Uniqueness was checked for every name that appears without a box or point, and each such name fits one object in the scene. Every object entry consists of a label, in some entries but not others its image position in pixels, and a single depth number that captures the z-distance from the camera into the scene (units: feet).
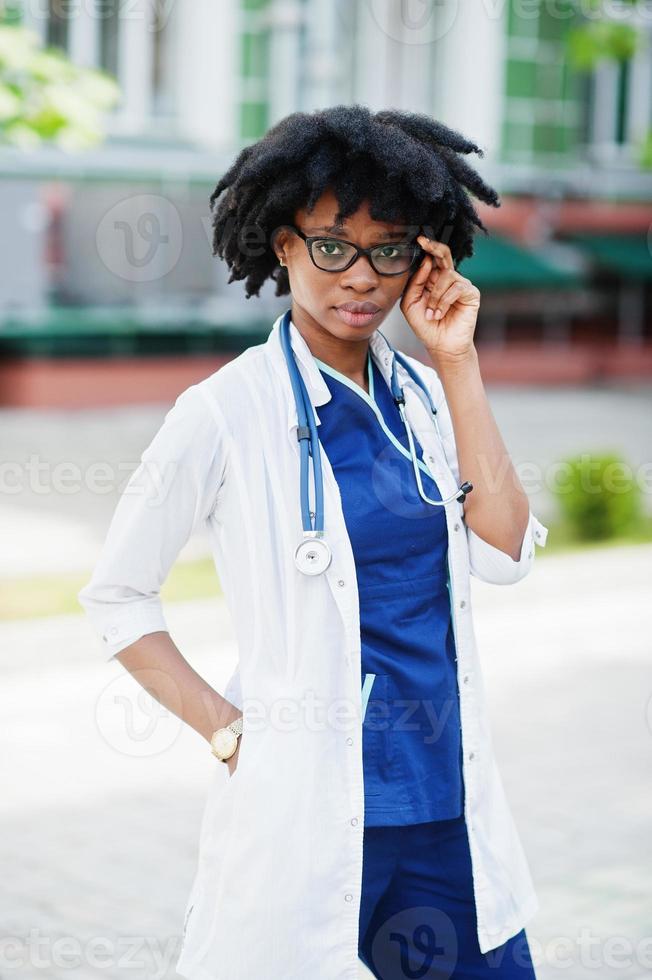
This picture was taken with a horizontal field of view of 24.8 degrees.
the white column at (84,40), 63.21
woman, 8.33
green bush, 36.88
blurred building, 60.29
